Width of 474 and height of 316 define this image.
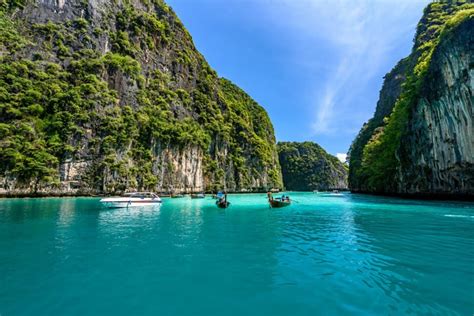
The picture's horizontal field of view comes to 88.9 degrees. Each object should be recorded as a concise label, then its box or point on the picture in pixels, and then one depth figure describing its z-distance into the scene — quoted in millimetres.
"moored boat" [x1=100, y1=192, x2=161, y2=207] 29047
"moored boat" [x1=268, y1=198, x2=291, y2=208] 29000
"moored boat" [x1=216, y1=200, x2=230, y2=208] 28281
